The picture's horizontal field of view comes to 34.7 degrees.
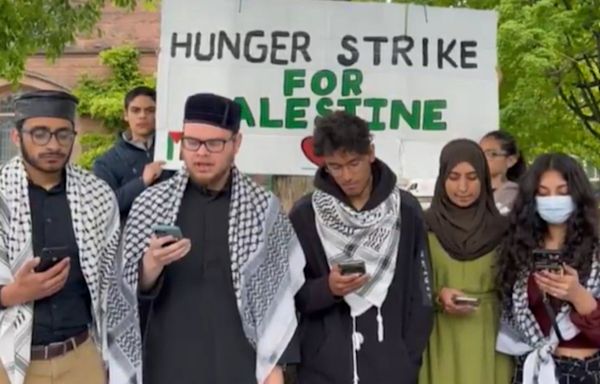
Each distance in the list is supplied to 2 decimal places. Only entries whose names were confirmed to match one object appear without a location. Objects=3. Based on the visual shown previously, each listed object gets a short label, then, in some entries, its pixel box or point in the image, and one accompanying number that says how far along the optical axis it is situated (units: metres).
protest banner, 5.45
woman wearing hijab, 4.26
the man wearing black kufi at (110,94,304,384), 3.71
